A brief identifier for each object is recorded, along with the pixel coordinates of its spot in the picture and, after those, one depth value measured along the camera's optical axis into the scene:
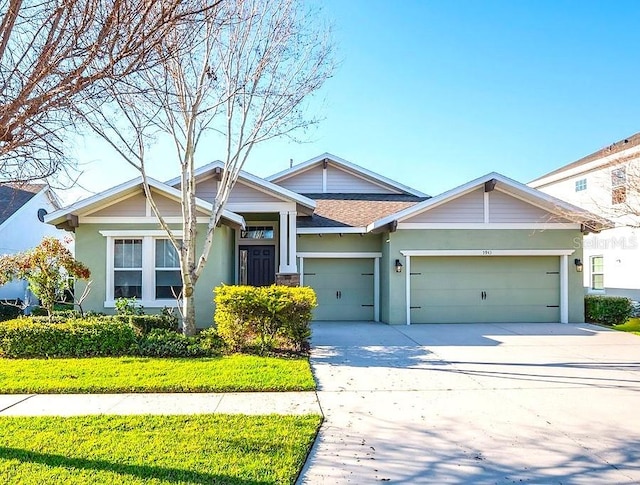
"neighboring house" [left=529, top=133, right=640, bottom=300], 14.77
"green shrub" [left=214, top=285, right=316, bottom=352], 8.66
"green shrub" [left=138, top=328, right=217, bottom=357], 8.52
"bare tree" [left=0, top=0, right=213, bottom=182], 3.24
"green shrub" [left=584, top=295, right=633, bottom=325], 13.72
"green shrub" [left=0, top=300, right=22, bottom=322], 14.68
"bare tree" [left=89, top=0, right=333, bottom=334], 9.30
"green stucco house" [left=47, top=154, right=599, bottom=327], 11.64
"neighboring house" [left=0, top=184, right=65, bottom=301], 17.34
